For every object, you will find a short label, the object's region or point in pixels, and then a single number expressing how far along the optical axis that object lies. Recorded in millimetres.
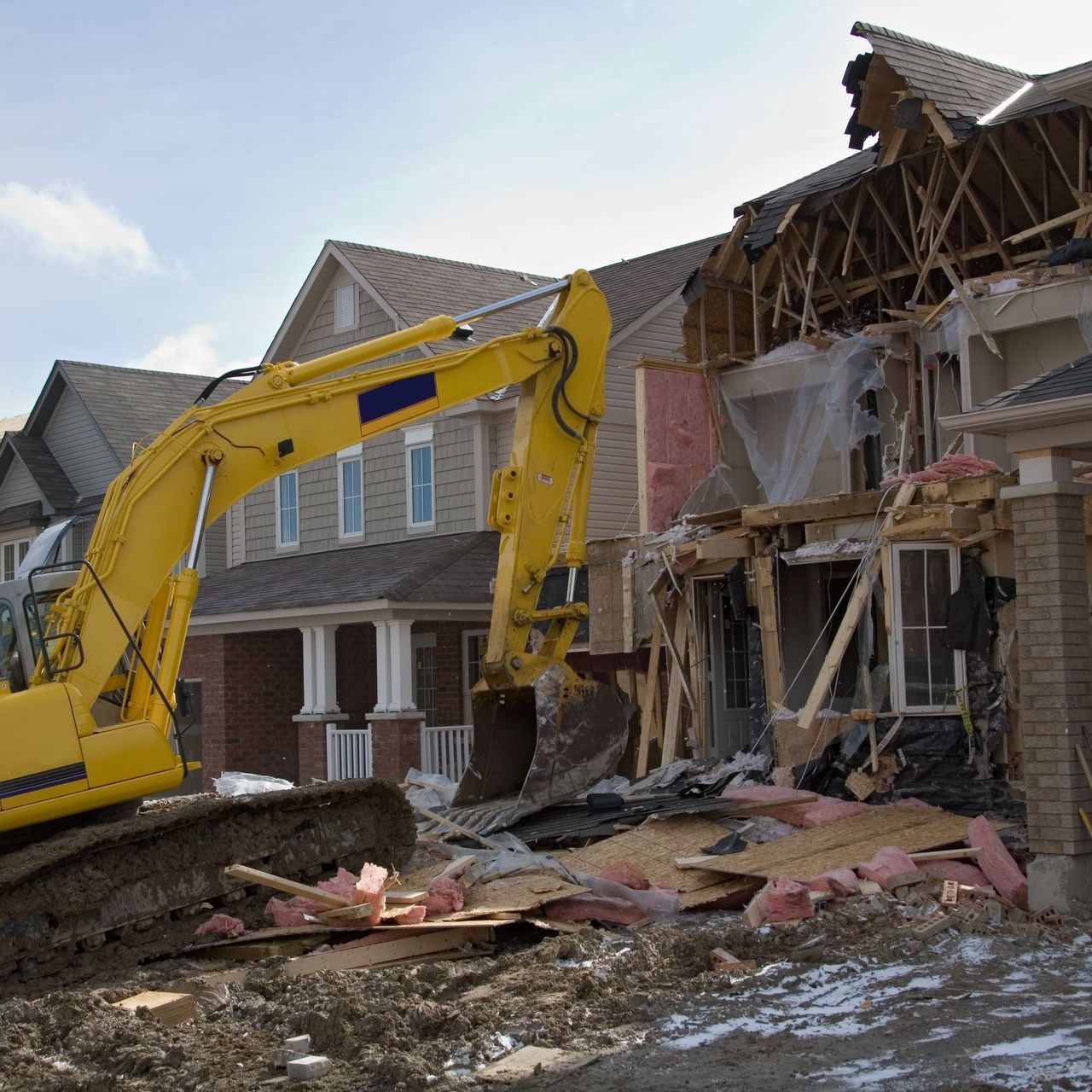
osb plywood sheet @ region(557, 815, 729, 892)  11477
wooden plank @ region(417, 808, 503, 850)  12328
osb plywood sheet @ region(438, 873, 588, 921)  10297
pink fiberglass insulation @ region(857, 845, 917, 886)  10727
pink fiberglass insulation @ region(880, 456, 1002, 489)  13711
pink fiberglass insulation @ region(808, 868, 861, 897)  10555
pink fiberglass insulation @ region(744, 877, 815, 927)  10109
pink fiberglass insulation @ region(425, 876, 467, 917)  10430
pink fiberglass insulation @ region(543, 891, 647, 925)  10500
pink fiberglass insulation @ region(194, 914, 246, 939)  10500
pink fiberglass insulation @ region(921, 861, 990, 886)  10844
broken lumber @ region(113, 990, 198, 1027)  8508
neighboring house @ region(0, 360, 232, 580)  30203
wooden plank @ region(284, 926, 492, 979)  9531
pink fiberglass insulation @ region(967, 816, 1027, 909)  10594
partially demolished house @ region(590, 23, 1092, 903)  13805
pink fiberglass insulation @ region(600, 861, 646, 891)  11172
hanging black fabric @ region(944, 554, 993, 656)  13938
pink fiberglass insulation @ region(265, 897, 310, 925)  10555
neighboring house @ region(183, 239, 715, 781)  21250
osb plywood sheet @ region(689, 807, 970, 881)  11164
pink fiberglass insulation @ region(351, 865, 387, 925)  10008
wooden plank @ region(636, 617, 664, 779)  17312
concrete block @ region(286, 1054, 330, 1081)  7328
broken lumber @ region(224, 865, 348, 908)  10133
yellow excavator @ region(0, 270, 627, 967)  9914
